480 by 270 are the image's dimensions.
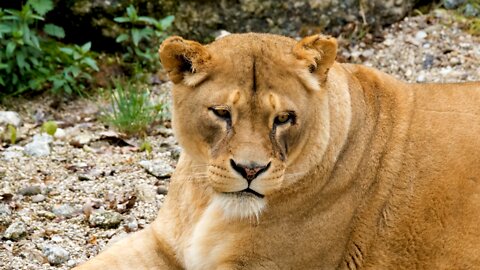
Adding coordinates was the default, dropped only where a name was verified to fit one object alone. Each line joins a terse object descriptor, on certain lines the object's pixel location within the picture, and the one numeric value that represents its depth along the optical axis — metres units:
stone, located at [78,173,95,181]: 11.86
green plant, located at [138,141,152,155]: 12.85
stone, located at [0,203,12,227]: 10.55
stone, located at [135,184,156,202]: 11.41
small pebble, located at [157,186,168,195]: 11.56
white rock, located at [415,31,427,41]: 16.14
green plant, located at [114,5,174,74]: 14.98
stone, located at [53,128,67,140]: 13.25
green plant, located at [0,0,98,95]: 14.20
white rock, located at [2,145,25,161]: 12.41
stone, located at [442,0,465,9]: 16.94
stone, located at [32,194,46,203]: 11.21
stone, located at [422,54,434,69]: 15.49
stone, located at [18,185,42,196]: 11.34
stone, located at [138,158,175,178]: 12.05
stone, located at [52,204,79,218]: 10.94
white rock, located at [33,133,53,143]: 12.92
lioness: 7.92
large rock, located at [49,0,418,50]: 15.62
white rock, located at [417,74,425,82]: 14.96
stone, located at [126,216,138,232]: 10.71
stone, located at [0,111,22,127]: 13.73
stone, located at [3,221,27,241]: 10.29
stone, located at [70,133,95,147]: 13.04
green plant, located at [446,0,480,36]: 16.44
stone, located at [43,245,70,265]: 9.95
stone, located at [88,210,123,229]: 10.71
